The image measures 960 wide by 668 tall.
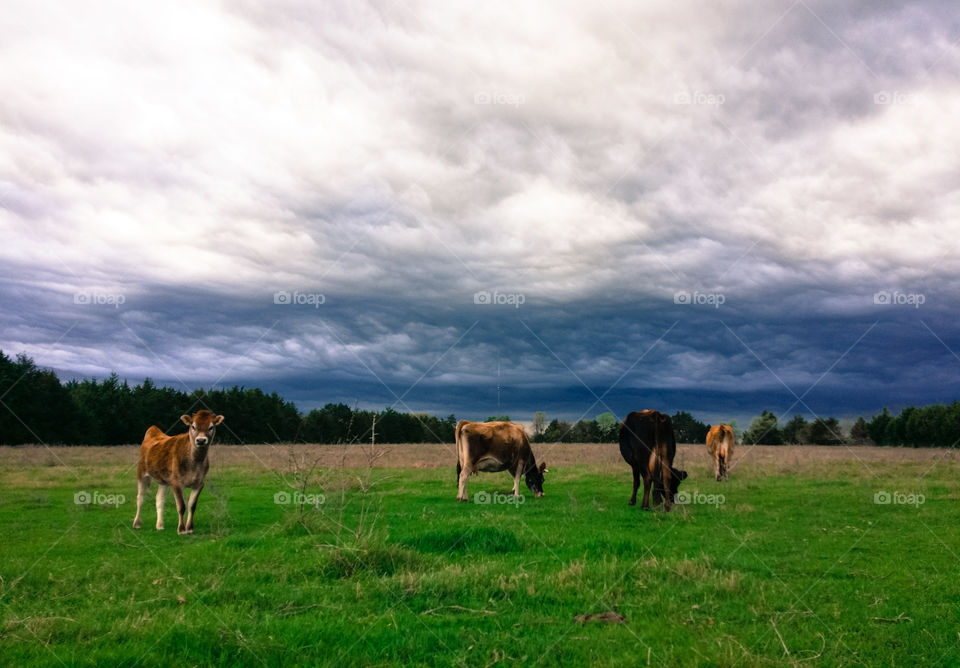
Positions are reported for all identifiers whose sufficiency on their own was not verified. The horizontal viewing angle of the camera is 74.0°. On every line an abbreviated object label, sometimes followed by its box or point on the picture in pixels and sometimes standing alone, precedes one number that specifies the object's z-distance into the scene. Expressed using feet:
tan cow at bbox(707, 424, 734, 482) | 85.56
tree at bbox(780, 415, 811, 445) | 263.90
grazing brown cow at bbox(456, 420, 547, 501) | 68.08
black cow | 57.57
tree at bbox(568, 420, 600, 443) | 270.05
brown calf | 46.83
